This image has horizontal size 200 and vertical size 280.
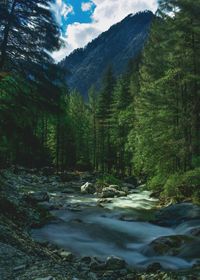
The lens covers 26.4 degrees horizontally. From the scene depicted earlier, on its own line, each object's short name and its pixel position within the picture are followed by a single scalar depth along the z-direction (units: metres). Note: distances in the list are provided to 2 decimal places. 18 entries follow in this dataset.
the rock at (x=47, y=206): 19.98
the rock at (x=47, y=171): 44.76
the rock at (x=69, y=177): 40.57
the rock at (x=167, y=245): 12.80
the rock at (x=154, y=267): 11.05
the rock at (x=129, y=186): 35.27
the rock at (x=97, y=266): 10.73
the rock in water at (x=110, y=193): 27.27
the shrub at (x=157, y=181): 24.99
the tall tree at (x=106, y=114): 55.72
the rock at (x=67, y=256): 11.55
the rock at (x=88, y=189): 30.01
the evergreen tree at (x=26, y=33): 18.77
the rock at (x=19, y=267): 7.71
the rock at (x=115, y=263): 10.92
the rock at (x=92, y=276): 9.34
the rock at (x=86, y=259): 11.47
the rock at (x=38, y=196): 21.83
